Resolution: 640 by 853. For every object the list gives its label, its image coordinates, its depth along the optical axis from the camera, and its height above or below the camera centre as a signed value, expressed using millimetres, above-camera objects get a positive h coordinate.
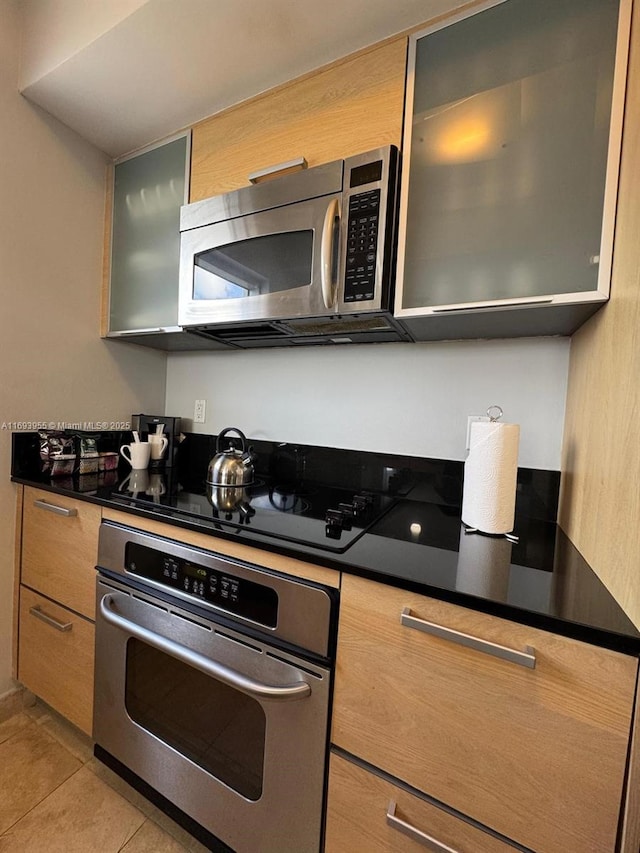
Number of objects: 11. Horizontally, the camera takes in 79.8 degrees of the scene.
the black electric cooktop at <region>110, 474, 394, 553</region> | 912 -291
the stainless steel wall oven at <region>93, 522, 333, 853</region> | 792 -683
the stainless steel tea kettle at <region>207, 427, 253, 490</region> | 1373 -231
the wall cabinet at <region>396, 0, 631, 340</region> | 812 +600
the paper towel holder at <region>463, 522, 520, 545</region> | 948 -289
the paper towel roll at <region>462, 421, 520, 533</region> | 927 -131
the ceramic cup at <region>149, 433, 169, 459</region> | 1713 -199
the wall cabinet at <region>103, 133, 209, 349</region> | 1421 +617
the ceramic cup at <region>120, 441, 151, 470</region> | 1636 -229
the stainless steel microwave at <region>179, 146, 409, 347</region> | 1007 +447
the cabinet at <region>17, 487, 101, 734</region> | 1182 -680
